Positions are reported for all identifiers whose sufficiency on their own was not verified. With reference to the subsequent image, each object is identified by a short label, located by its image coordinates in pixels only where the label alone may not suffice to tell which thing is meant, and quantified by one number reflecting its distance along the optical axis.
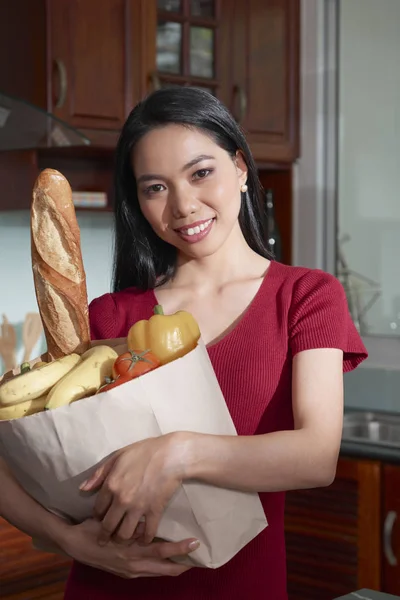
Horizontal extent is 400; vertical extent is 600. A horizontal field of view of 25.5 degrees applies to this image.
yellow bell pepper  1.04
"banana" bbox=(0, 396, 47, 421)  1.02
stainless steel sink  2.92
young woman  1.04
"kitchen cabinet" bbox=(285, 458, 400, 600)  2.31
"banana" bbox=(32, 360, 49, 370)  1.08
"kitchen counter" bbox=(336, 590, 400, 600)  1.03
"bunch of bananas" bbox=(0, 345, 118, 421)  1.00
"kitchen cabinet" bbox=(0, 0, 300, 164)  2.49
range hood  2.24
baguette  1.14
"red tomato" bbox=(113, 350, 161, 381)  0.99
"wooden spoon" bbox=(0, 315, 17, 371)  2.71
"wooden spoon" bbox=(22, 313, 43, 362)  2.78
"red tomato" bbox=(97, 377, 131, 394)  0.98
